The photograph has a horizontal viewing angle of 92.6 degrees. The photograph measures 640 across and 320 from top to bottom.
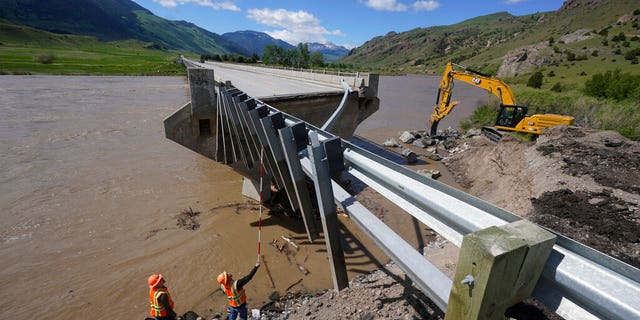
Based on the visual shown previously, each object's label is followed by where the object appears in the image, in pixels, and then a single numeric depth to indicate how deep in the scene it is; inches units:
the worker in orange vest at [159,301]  173.2
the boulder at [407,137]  719.1
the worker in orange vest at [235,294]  183.5
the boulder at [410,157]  581.6
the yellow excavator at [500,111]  519.2
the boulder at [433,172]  486.2
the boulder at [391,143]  687.1
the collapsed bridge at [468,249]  43.3
